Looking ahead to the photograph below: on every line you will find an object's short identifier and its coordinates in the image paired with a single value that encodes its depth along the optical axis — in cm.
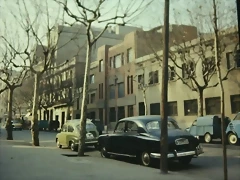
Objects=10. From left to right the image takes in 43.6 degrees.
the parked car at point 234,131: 1354
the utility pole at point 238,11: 364
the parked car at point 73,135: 1185
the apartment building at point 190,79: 1218
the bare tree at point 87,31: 1059
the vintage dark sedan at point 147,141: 780
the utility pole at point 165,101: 702
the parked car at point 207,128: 1509
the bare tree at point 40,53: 1334
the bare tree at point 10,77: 1482
